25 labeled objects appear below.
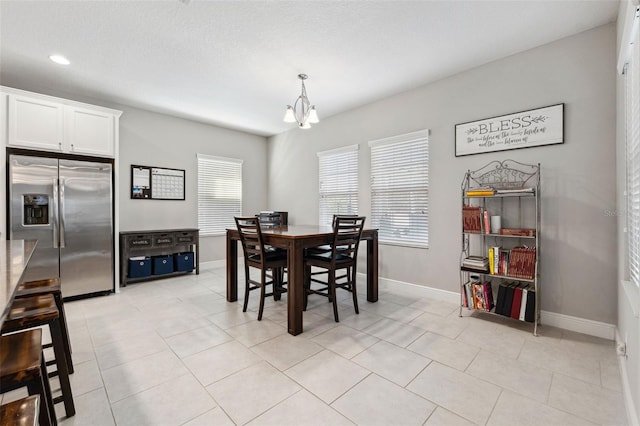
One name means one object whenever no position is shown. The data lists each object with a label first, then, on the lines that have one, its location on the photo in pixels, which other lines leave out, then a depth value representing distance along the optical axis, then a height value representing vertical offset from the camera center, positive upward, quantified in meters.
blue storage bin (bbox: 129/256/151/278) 4.26 -0.82
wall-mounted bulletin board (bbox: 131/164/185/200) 4.57 +0.47
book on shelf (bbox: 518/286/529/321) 2.64 -0.84
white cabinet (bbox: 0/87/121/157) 3.25 +1.04
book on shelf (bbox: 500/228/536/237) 2.67 -0.18
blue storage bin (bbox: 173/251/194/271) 4.73 -0.82
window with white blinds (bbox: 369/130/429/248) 3.73 +0.32
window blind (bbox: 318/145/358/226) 4.59 +0.50
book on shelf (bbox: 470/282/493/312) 2.88 -0.84
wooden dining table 2.59 -0.47
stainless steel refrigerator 3.26 -0.08
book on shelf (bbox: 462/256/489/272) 2.87 -0.51
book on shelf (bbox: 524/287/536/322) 2.60 -0.86
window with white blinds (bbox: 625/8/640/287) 1.61 +0.37
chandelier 3.18 +1.07
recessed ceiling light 3.04 +1.62
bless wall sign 2.74 +0.83
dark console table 4.18 -0.52
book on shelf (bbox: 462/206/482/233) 2.95 -0.07
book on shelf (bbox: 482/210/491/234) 2.91 -0.11
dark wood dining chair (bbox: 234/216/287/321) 2.85 -0.46
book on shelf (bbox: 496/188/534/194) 2.62 +0.20
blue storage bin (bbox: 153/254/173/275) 4.48 -0.83
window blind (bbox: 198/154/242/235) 5.39 +0.36
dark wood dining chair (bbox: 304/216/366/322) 2.86 -0.47
